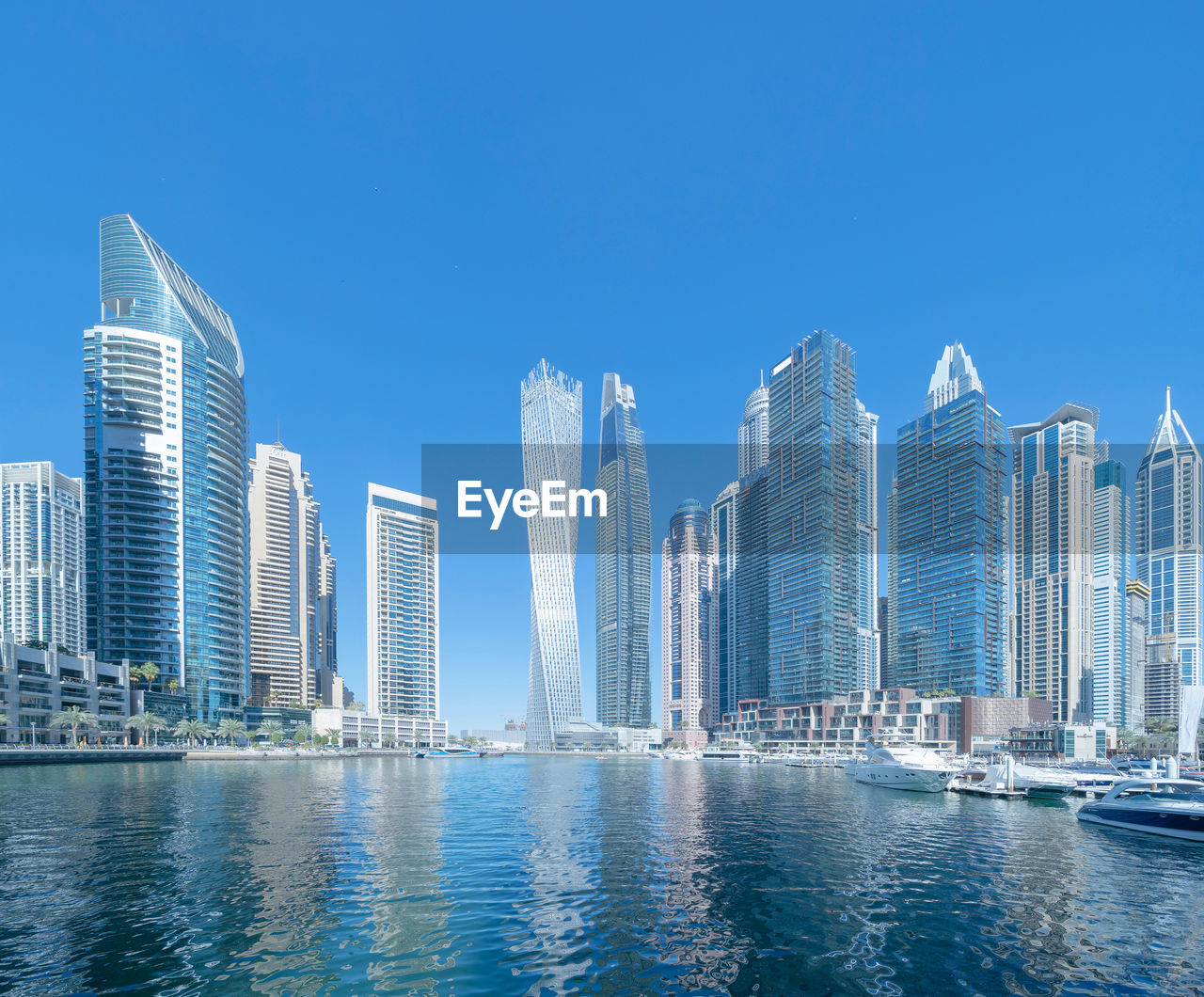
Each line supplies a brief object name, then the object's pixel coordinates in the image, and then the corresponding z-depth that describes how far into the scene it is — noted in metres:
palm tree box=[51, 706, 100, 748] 163.25
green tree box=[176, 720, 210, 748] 196.75
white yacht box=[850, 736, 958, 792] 106.19
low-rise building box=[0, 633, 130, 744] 154.88
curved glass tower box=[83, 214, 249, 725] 198.75
